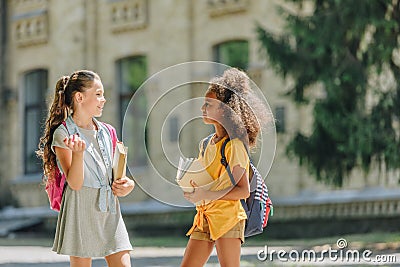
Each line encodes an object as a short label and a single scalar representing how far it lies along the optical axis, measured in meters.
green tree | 29.13
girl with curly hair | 10.50
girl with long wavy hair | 10.19
